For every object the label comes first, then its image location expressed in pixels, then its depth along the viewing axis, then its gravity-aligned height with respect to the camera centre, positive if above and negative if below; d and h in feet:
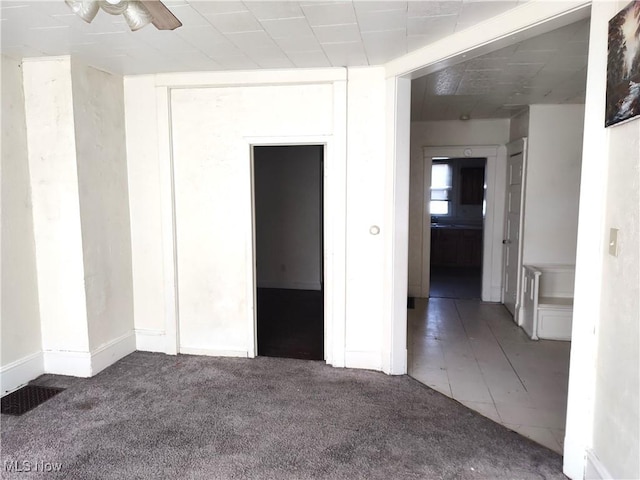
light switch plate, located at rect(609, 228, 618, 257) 5.73 -0.58
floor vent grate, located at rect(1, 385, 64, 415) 8.83 -4.51
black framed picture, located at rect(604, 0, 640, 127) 5.16 +1.80
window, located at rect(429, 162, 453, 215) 29.78 +0.95
